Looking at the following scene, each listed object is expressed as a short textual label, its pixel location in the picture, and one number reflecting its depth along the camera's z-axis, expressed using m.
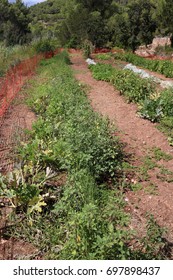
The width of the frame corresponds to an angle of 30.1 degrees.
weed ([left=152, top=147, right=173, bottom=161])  5.00
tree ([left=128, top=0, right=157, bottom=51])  26.61
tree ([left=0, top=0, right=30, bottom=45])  37.12
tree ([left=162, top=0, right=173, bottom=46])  24.55
